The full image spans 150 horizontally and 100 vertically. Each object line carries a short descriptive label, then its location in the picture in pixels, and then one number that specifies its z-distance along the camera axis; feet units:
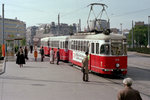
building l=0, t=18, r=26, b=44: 563.89
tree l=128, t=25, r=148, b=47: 366.26
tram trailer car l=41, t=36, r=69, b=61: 95.07
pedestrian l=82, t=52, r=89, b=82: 49.58
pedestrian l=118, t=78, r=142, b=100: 19.74
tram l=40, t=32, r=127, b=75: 55.67
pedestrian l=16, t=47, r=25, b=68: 76.45
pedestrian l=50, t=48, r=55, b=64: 89.04
